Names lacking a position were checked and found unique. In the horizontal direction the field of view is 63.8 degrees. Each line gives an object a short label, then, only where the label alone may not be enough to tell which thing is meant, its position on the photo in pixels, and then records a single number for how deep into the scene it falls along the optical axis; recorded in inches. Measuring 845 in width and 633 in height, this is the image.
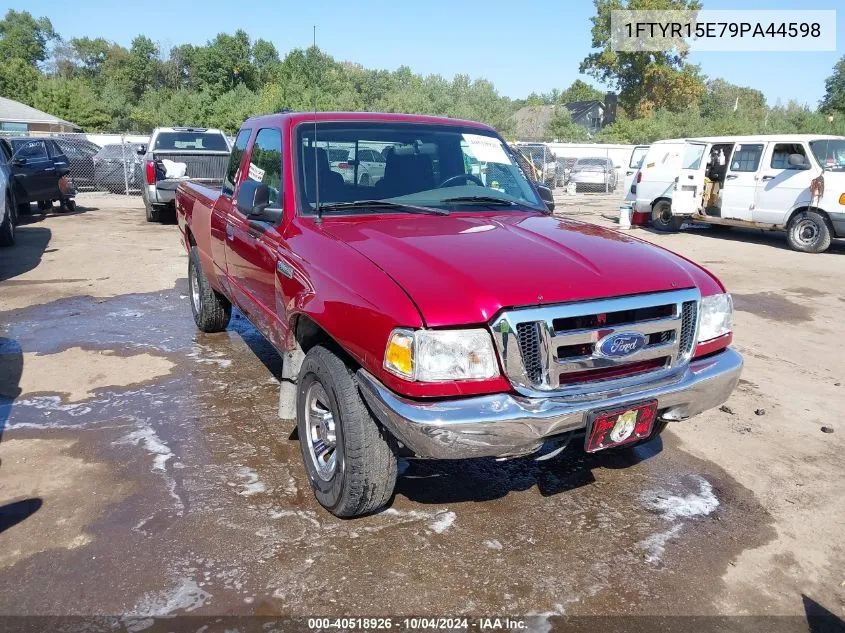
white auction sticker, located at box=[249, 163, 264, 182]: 172.4
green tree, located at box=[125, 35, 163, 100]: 3068.4
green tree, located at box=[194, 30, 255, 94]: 2479.1
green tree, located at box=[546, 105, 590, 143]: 1978.3
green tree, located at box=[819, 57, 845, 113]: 2018.2
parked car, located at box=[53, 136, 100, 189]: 772.6
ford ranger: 103.2
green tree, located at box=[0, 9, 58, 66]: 3383.4
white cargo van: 449.7
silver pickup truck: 525.3
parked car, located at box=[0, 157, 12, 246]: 408.2
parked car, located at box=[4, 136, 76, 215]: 547.5
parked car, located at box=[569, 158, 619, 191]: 1012.5
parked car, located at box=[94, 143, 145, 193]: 789.2
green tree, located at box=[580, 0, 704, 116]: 2011.6
